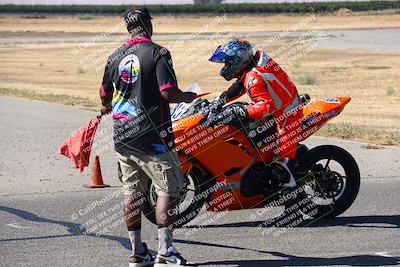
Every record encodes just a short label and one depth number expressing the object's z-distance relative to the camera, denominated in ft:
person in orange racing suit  52.29
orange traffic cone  67.82
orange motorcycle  52.08
